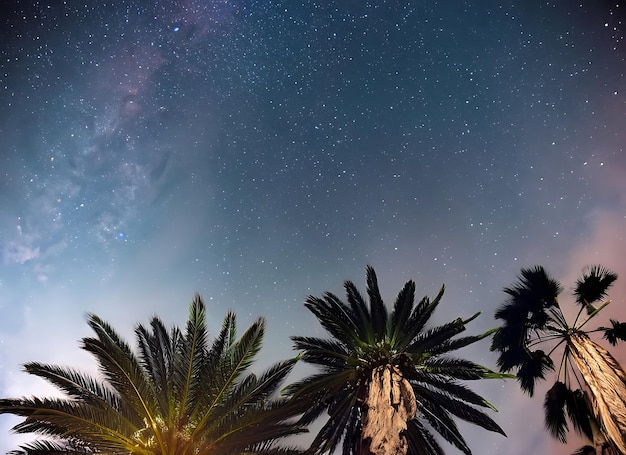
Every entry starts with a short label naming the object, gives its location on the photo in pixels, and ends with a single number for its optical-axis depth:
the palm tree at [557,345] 11.84
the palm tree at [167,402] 9.81
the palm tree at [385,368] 12.96
